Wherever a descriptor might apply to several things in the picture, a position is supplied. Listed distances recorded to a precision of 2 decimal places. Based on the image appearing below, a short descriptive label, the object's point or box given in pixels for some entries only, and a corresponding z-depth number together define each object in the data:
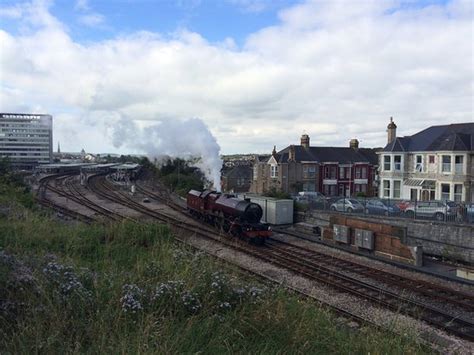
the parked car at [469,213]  20.85
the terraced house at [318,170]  46.44
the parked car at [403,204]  25.34
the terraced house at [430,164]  31.64
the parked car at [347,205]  27.69
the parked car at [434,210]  22.00
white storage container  27.11
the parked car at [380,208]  25.13
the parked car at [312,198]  29.56
